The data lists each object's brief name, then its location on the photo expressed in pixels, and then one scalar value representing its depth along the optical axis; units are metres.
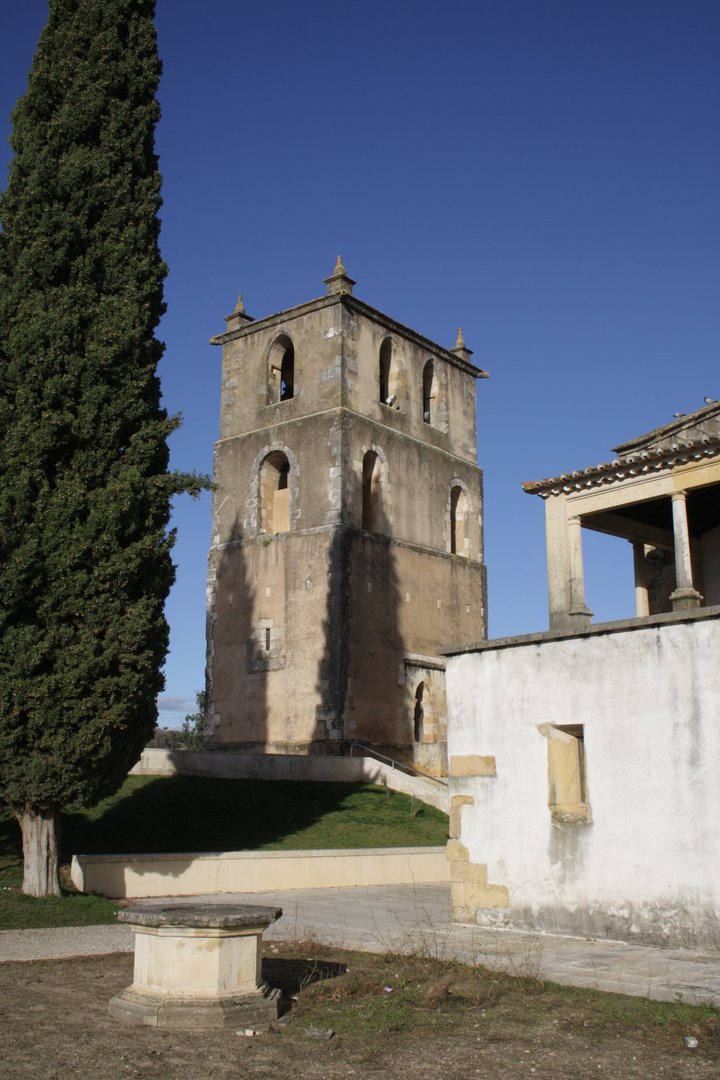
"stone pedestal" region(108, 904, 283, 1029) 6.72
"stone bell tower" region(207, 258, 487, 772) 28.91
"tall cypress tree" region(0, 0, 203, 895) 12.58
